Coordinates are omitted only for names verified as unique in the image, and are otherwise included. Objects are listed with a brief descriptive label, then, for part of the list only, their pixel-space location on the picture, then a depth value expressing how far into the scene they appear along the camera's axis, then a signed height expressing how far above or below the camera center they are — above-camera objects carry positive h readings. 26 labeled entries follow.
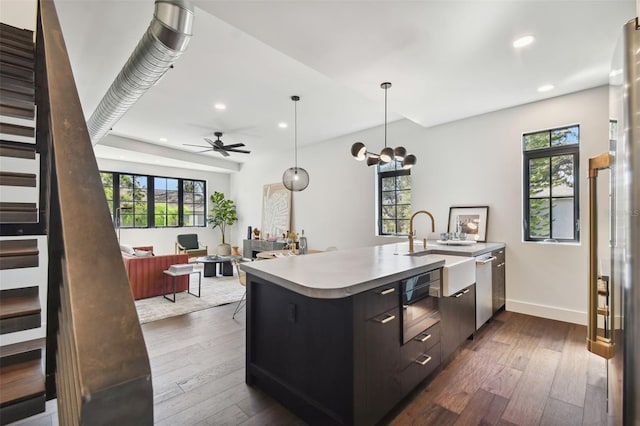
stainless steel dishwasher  3.06 -0.86
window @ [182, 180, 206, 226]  8.74 +0.32
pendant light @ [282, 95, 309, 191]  4.23 +0.49
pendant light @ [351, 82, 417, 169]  3.12 +0.63
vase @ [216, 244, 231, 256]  8.75 -1.08
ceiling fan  5.20 +1.18
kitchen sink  2.33 -0.53
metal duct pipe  2.02 +1.30
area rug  3.91 -1.34
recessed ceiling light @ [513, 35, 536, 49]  2.42 +1.43
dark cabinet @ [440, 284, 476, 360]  2.41 -0.96
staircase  1.18 -0.06
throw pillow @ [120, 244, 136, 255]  5.29 -0.68
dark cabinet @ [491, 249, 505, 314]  3.57 -0.87
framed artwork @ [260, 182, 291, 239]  7.37 +0.07
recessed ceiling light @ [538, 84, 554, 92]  3.31 +1.43
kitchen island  1.58 -0.77
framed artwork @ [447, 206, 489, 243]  4.13 -0.14
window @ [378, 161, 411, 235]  5.15 +0.24
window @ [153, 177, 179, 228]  8.19 +0.33
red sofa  4.46 -0.91
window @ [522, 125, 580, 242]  3.61 +0.34
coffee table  6.18 -1.21
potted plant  8.75 -0.06
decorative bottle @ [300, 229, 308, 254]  4.51 -0.50
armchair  8.00 -0.89
